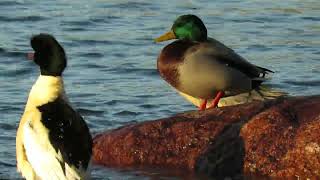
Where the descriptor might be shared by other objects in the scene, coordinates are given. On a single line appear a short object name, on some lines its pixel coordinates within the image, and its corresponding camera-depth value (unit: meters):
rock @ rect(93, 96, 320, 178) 17.36
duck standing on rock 20.70
